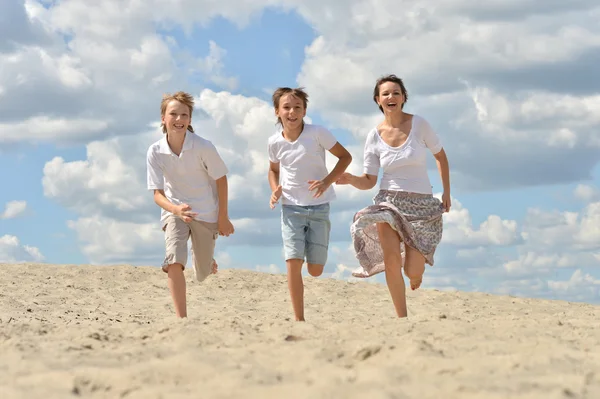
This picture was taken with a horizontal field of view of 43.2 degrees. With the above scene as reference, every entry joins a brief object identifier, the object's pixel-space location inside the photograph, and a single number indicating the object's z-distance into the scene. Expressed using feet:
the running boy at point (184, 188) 21.52
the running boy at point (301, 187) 21.35
